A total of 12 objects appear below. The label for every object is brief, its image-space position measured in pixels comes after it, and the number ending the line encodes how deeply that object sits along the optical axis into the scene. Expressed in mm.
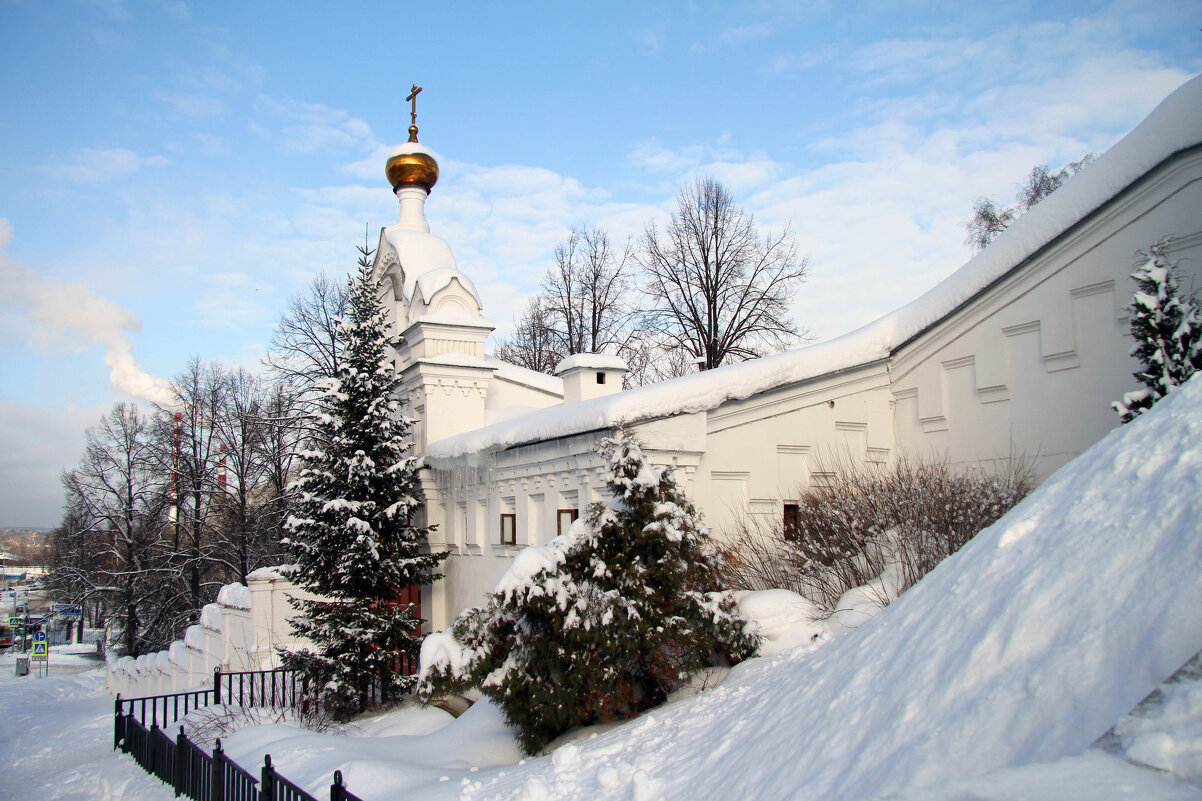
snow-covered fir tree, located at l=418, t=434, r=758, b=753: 6492
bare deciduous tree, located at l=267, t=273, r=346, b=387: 25938
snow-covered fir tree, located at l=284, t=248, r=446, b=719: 11391
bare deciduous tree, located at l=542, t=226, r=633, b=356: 29953
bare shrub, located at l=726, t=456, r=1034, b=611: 6941
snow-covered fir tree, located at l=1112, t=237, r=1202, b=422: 6598
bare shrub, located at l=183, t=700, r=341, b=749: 9992
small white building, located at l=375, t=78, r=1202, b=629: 8164
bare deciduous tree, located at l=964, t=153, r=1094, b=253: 25656
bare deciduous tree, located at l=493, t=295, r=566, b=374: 31875
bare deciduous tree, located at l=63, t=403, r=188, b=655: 27734
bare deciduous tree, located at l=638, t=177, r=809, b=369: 25375
